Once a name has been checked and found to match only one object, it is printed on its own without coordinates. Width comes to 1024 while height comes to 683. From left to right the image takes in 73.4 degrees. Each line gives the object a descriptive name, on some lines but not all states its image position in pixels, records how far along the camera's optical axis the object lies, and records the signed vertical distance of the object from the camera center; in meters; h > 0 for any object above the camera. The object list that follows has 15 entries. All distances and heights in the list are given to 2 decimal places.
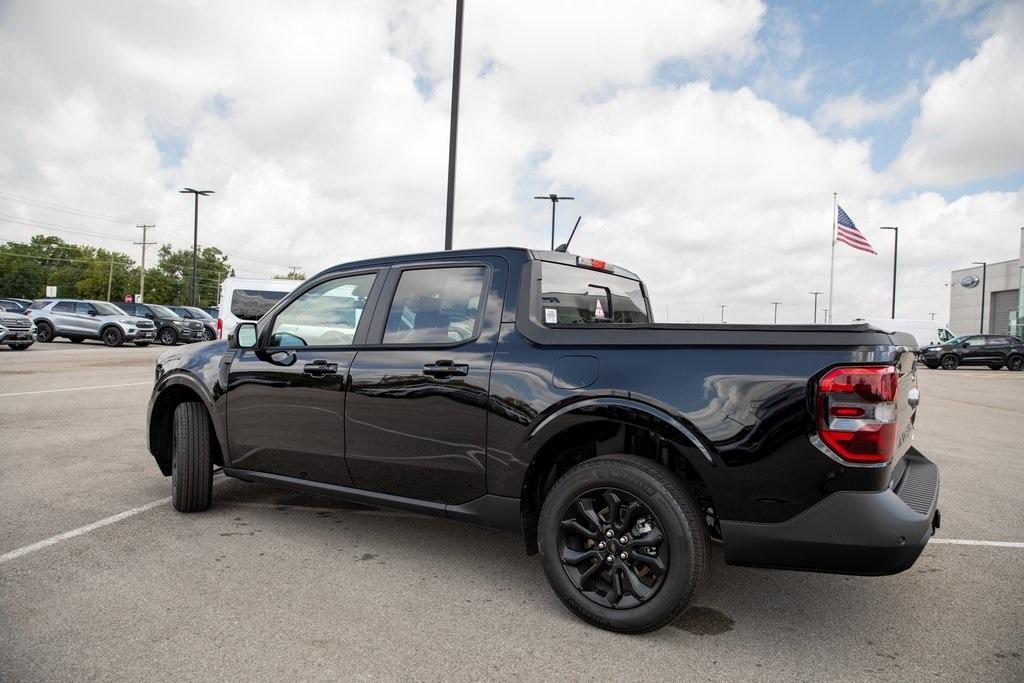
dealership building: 51.38 +5.02
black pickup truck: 2.59 -0.38
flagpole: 28.09 +3.35
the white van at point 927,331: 37.72 +1.51
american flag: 24.19 +4.24
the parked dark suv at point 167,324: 28.59 -0.03
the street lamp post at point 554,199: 26.48 +5.49
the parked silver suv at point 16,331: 19.98 -0.45
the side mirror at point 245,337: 4.17 -0.06
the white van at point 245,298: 17.28 +0.74
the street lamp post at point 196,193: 43.03 +8.21
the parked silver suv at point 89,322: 25.66 -0.12
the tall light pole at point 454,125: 11.11 +3.41
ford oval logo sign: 54.84 +6.29
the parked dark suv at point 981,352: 28.27 +0.31
